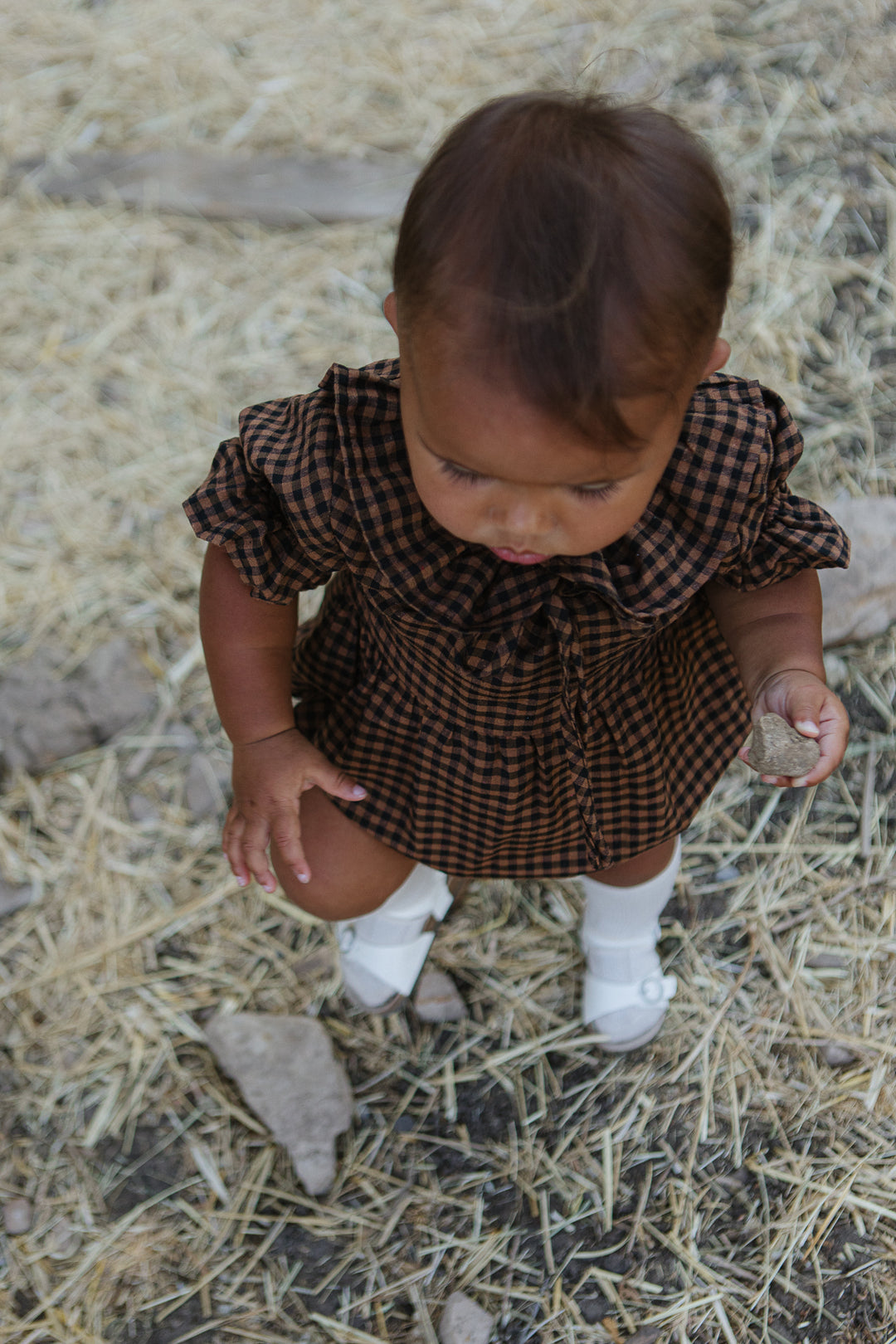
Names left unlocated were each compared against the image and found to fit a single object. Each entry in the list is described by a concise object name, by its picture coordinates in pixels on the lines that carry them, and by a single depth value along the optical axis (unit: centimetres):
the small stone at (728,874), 221
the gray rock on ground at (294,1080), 194
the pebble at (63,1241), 188
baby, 116
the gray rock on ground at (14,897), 226
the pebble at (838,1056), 197
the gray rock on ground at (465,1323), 176
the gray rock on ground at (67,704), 241
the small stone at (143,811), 238
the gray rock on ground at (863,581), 232
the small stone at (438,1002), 211
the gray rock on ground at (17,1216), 191
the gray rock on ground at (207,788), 236
